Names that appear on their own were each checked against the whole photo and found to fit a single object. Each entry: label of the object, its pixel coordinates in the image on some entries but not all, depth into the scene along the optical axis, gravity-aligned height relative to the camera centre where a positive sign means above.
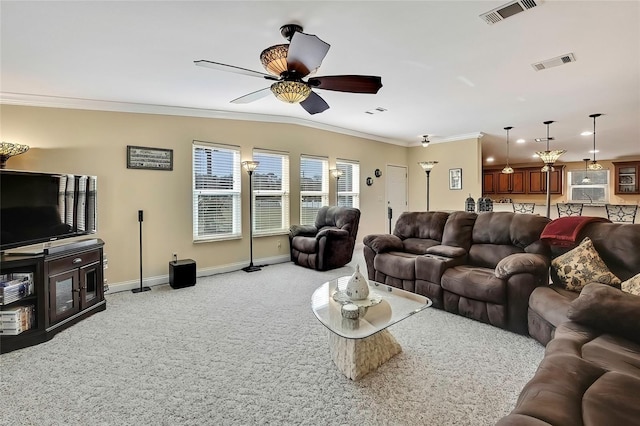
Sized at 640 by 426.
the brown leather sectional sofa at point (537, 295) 1.18 -0.74
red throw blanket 2.83 -0.23
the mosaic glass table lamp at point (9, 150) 3.42 +0.69
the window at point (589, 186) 10.29 +0.65
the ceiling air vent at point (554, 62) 3.10 +1.52
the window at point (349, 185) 6.91 +0.52
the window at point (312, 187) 6.17 +0.43
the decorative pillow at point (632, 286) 2.03 -0.56
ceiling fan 2.19 +1.10
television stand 2.63 -0.81
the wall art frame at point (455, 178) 7.35 +0.68
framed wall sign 4.33 +0.75
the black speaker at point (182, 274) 4.25 -0.93
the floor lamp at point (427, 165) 6.19 +0.85
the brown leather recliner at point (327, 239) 5.17 -0.57
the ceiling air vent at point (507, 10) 2.22 +1.49
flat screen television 2.79 +0.02
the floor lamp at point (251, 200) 5.05 +0.14
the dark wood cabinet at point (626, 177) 9.62 +0.91
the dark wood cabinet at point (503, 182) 11.45 +0.92
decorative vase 2.49 -0.67
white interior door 7.93 +0.43
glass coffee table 2.11 -0.84
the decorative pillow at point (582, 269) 2.46 -0.54
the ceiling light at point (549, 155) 5.80 +0.98
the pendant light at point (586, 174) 10.22 +1.09
